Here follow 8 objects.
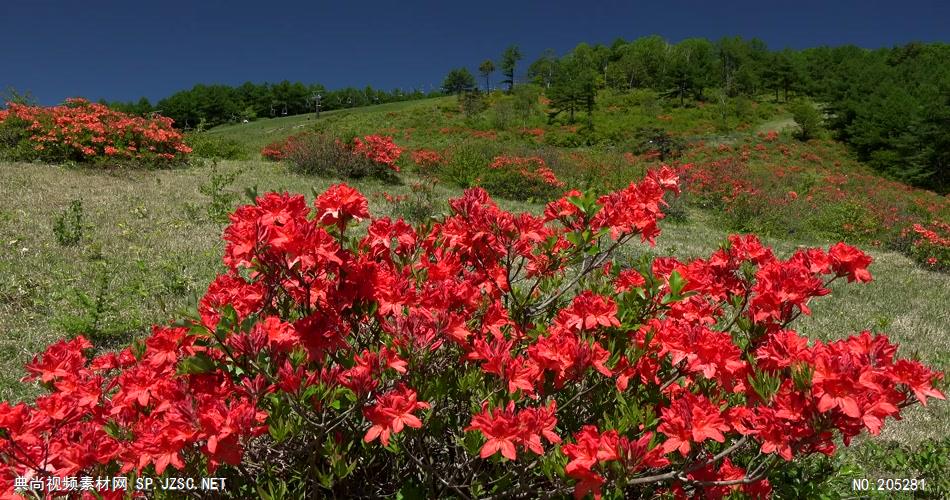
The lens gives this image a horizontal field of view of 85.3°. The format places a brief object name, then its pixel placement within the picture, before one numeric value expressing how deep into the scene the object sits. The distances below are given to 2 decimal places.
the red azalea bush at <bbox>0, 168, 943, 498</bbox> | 1.49
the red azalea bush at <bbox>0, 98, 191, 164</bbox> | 11.73
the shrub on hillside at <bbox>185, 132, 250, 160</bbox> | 16.34
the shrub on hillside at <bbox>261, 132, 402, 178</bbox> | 13.76
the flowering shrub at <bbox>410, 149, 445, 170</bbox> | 16.95
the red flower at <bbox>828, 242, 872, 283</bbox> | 2.04
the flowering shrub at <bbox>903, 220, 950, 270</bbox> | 10.50
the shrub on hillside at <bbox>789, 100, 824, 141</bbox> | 34.62
